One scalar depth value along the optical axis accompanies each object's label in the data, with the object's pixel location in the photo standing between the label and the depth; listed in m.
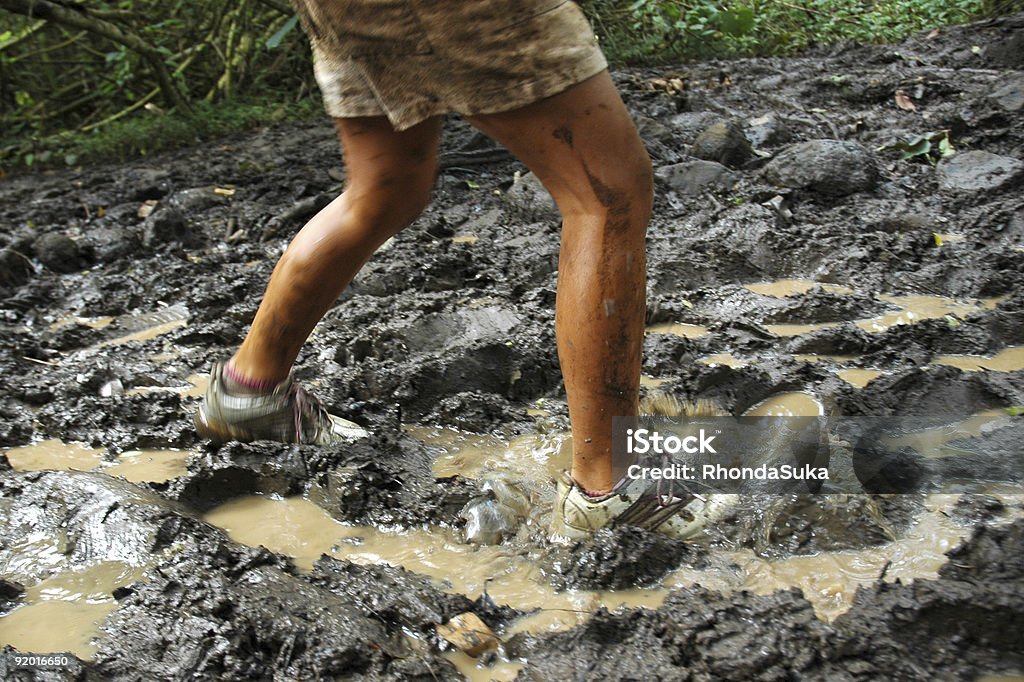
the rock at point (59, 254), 4.51
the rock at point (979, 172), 4.20
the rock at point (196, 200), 5.38
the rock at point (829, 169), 4.33
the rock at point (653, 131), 5.38
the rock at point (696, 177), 4.58
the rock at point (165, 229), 4.71
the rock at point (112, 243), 4.62
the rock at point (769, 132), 5.27
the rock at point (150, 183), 5.71
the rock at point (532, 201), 4.49
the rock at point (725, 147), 4.95
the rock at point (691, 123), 5.59
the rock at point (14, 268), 4.20
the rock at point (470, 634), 1.57
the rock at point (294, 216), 4.72
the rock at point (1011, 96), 5.10
